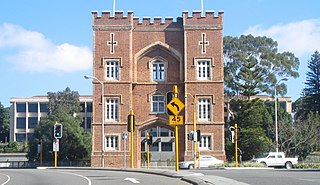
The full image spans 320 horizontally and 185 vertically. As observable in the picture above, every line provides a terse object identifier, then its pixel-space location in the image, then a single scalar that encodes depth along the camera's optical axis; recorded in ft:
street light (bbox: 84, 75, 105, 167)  183.60
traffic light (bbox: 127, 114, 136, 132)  110.23
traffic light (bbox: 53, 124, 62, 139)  138.41
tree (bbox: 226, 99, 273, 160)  229.45
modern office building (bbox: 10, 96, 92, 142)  397.80
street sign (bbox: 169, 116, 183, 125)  83.76
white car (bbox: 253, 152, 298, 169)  179.42
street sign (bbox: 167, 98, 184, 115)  84.02
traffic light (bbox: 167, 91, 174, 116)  85.81
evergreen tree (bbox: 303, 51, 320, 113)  294.25
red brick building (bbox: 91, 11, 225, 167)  190.80
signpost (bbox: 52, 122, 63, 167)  138.21
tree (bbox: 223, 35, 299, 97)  263.90
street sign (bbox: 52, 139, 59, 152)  150.20
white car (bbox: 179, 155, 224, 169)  169.17
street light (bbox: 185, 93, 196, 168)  161.34
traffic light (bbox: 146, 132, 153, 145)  159.91
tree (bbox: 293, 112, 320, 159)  233.96
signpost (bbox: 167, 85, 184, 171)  83.87
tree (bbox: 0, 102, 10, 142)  437.58
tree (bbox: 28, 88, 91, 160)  237.04
